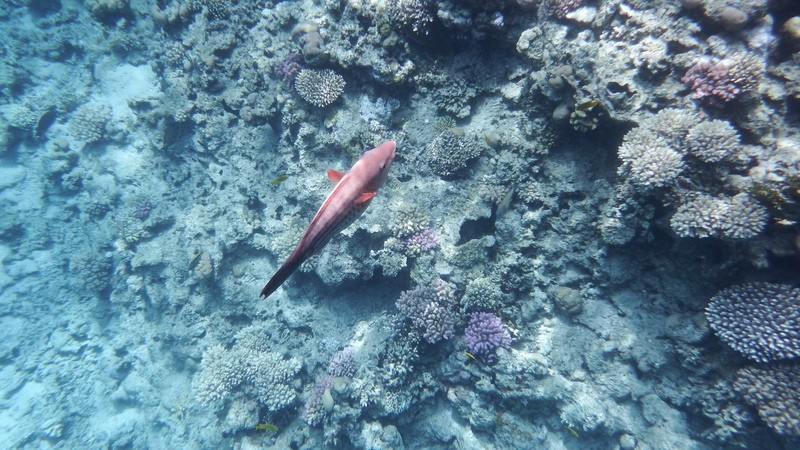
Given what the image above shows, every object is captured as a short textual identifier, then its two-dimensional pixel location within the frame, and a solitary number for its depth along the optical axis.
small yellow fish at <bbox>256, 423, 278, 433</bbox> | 6.57
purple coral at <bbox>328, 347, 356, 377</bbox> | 6.54
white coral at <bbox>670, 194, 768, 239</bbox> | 3.55
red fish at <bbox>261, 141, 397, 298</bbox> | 2.94
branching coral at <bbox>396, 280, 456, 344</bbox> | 5.66
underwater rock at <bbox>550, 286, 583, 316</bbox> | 5.14
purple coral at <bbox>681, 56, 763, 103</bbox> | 3.77
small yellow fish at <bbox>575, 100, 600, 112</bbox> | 4.48
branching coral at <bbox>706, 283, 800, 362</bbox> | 3.70
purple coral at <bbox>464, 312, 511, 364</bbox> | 5.52
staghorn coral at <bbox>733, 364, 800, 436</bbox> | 3.73
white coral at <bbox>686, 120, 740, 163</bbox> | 3.73
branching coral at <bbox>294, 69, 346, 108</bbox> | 6.46
